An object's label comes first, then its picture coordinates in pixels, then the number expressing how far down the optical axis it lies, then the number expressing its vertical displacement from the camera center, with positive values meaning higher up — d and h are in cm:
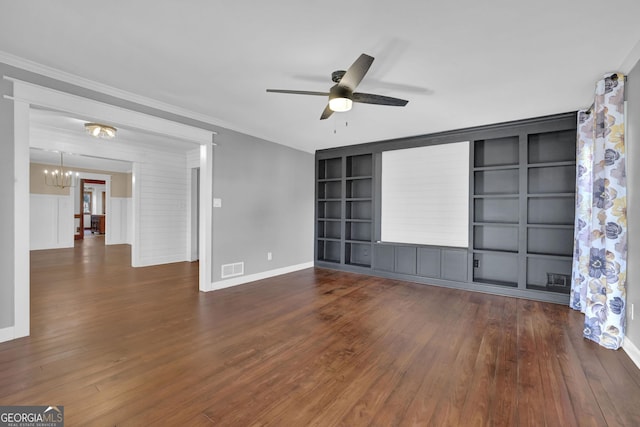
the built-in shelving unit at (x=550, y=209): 388 +8
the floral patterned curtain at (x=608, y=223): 245 -8
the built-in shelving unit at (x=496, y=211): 425 +5
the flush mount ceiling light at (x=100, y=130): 427 +127
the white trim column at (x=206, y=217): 410 -9
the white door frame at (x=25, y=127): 252 +78
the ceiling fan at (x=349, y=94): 216 +106
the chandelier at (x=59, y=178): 772 +93
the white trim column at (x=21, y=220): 251 -10
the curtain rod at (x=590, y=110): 333 +130
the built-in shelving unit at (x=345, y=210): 568 +5
